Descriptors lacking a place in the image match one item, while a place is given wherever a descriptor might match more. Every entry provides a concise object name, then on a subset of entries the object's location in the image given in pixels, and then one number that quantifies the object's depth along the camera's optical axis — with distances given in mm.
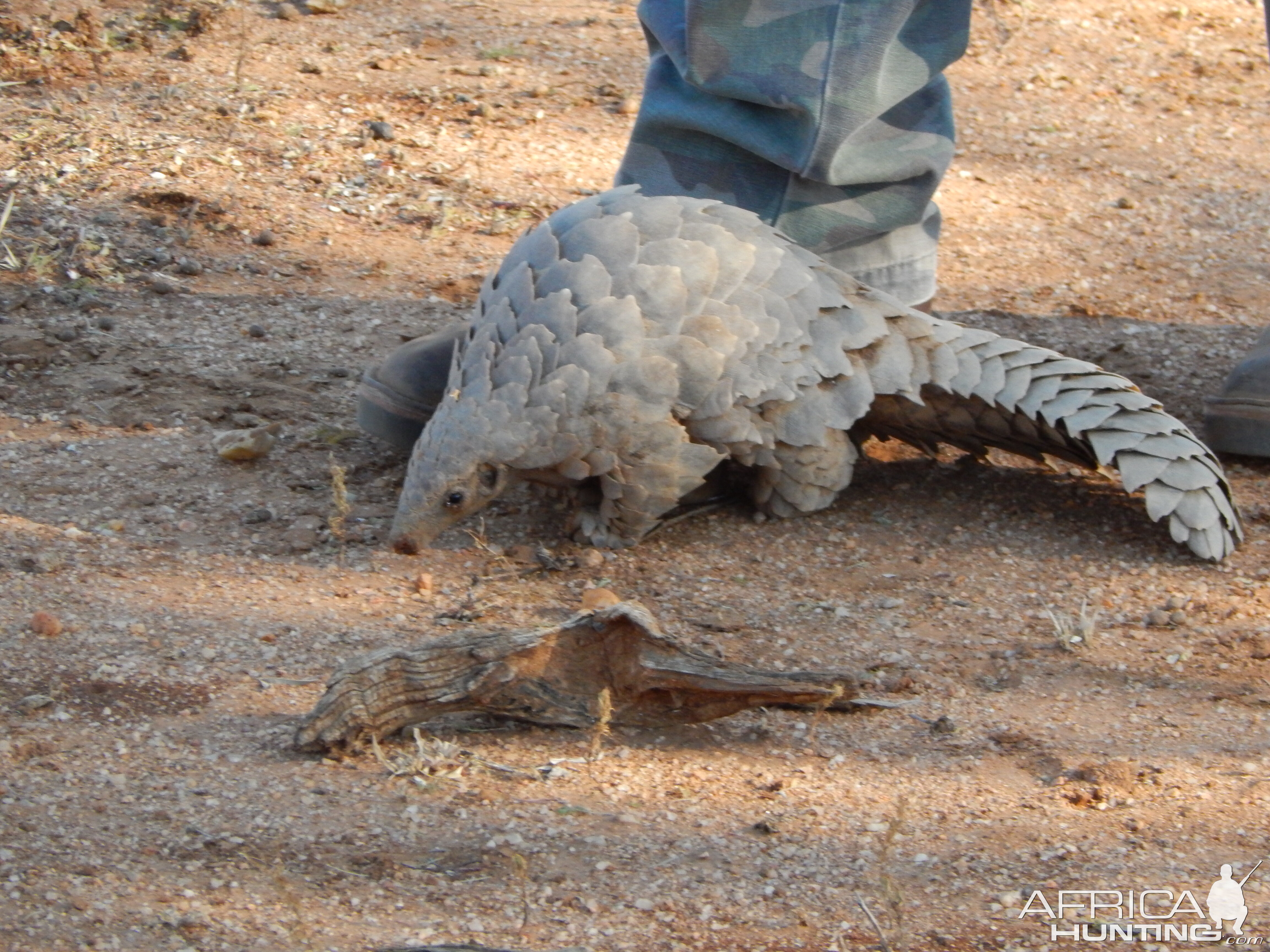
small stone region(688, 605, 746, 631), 4879
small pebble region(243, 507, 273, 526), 5547
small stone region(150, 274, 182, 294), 7387
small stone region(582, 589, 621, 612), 4961
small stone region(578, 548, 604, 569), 5312
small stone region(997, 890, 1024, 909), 3424
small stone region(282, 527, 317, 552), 5359
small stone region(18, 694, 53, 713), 4145
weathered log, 3939
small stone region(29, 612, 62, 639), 4539
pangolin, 5109
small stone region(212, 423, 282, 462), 5941
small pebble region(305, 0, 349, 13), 10578
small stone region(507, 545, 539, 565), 5355
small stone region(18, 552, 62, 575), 5004
